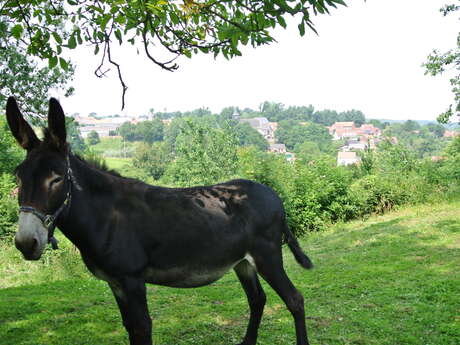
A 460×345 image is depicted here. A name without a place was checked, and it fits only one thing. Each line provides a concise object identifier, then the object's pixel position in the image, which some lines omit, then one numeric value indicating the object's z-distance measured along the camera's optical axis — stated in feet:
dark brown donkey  9.75
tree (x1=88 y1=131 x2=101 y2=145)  486.14
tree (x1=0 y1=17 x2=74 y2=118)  32.57
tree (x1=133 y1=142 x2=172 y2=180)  296.98
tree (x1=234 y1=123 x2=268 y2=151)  355.36
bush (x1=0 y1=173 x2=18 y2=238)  53.42
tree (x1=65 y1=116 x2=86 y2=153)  234.07
